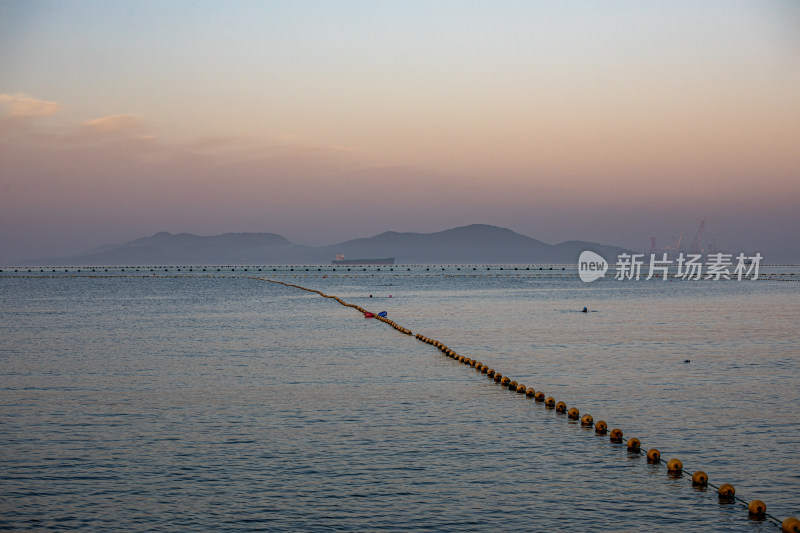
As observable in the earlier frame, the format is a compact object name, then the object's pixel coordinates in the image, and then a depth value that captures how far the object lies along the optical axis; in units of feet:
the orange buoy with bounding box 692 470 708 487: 58.49
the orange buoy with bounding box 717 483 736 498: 55.72
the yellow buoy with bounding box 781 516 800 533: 48.11
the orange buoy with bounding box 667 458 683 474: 62.08
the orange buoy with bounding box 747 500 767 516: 52.37
